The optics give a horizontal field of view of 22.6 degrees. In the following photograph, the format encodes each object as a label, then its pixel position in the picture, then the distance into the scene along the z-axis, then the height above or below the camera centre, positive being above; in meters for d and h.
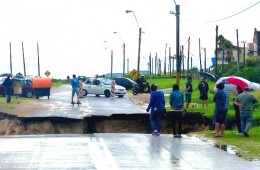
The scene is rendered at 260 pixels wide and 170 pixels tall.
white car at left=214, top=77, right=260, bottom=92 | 45.39 -2.15
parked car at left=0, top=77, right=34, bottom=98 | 49.54 -2.34
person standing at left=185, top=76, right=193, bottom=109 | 32.68 -1.69
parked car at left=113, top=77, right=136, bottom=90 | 71.19 -2.64
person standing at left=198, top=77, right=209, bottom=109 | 32.16 -1.56
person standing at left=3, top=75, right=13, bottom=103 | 39.75 -1.73
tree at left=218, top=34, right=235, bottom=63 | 117.19 +2.59
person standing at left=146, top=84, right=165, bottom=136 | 22.31 -1.73
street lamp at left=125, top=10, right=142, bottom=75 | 64.70 +1.12
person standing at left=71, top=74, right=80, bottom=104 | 39.38 -1.56
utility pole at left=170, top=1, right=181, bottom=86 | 35.47 +1.16
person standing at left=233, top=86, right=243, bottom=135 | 22.20 -1.90
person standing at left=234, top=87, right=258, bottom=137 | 21.17 -1.62
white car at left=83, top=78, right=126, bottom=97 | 55.94 -2.56
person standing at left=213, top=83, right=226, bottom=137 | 21.50 -1.64
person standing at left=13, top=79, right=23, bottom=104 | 43.41 -1.91
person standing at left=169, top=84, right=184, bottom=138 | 21.69 -1.59
